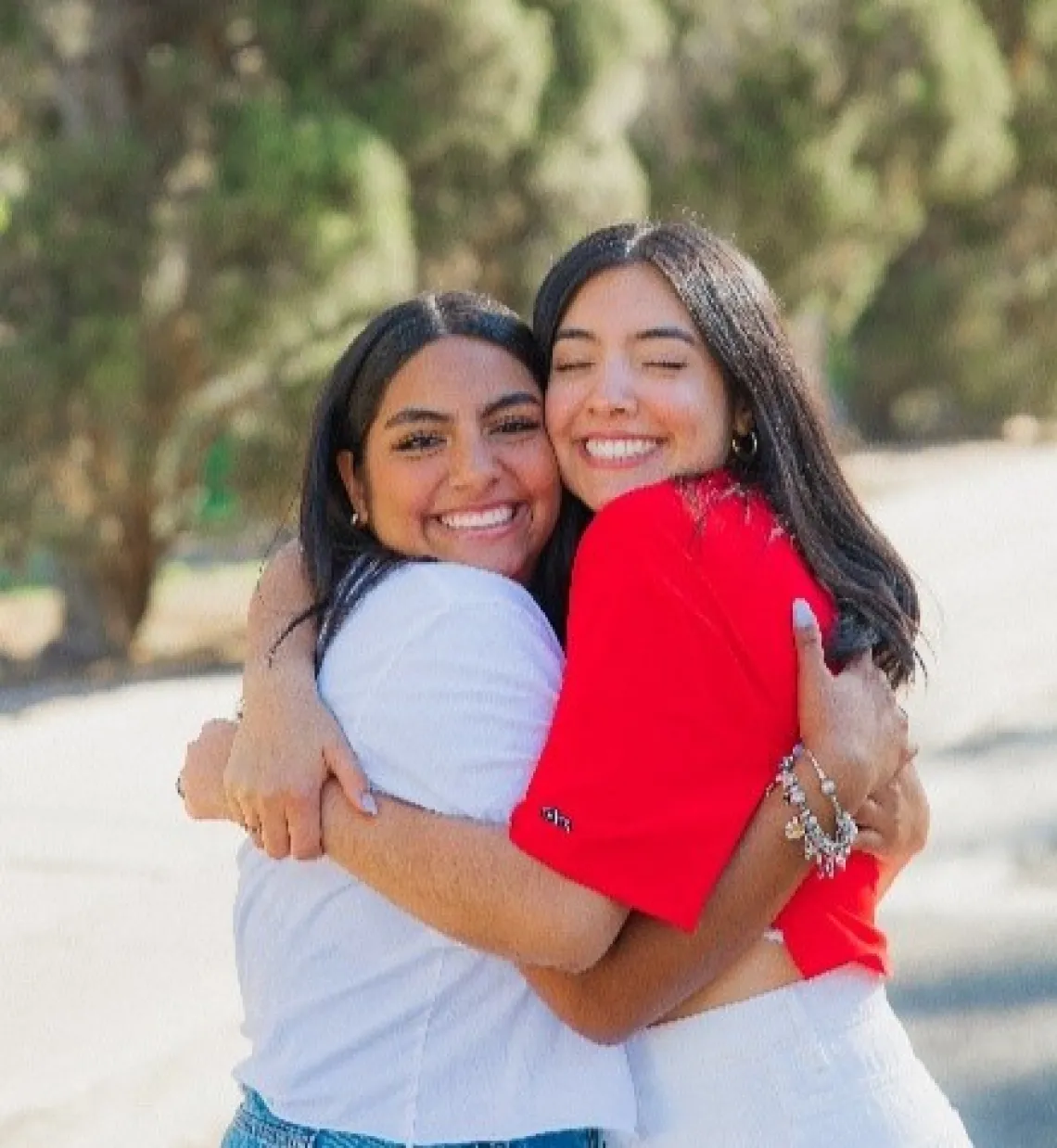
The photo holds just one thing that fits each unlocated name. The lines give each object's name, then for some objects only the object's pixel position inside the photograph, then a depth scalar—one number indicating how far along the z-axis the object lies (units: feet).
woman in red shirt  5.52
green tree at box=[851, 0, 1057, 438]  82.28
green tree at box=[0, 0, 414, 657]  33.96
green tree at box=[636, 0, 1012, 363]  54.24
